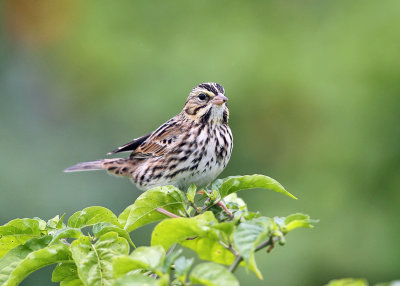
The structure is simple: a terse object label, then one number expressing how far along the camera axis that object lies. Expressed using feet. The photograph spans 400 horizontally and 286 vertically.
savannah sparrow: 26.27
